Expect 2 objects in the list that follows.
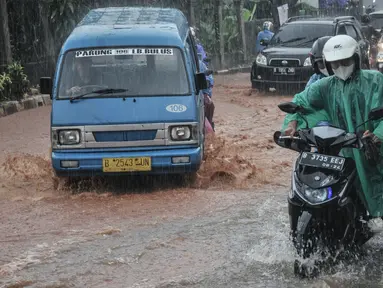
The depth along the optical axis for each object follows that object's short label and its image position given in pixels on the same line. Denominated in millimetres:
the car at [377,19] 32094
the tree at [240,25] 28828
